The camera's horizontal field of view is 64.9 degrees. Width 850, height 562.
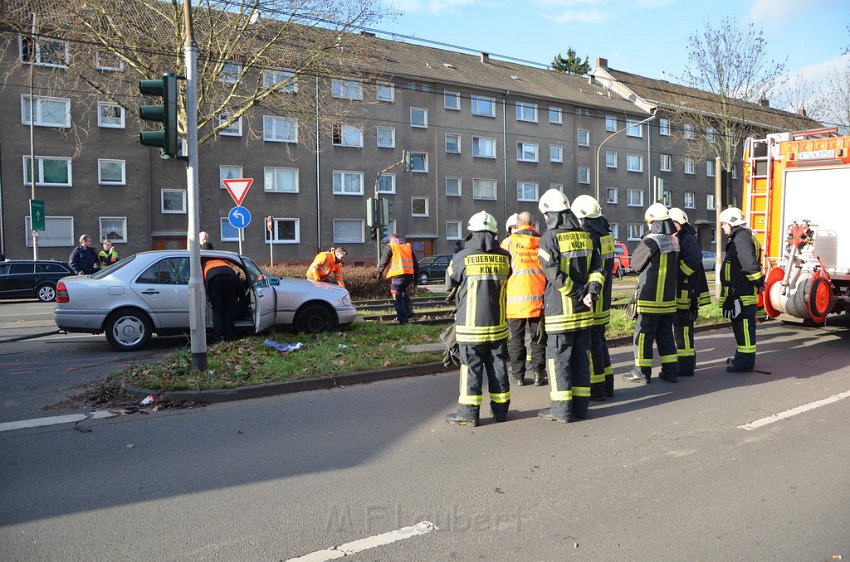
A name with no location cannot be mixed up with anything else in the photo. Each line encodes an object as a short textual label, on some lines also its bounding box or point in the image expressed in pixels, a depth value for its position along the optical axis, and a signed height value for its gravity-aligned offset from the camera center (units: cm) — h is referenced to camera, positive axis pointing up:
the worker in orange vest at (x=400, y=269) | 1252 -34
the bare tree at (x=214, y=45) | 1811 +601
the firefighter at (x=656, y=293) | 759 -50
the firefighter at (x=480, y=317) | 584 -59
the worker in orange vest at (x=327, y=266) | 1279 -27
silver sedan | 988 -70
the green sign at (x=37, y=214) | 2572 +156
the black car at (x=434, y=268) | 3195 -84
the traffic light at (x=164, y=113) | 723 +153
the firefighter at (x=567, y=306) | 603 -51
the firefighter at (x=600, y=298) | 660 -49
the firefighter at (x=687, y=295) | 809 -57
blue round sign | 1523 +82
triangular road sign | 1322 +132
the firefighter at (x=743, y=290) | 827 -53
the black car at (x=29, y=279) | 2177 -79
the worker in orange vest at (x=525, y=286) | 734 -40
